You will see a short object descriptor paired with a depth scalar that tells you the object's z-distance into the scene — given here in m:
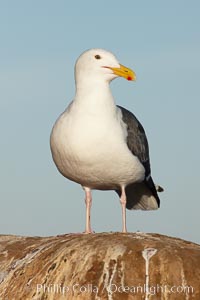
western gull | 15.89
